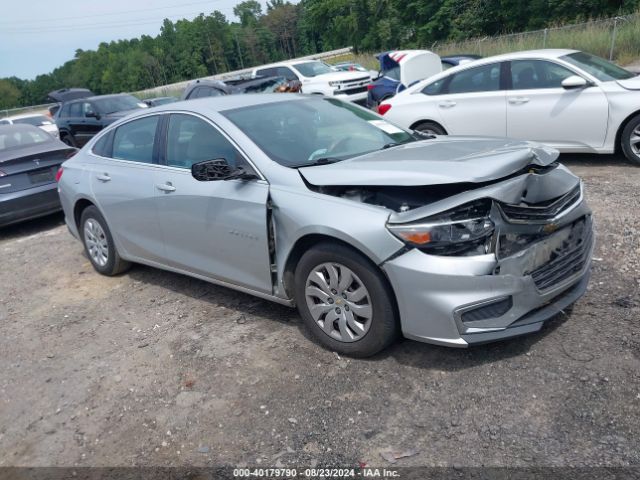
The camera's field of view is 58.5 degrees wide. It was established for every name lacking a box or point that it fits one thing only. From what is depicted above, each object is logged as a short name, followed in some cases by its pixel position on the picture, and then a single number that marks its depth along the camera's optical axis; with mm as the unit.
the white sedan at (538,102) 7004
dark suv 14945
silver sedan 3223
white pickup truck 16312
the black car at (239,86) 13320
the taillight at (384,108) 8859
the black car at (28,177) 8000
